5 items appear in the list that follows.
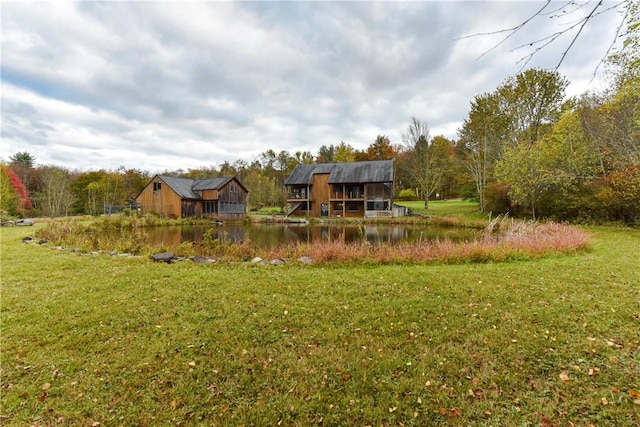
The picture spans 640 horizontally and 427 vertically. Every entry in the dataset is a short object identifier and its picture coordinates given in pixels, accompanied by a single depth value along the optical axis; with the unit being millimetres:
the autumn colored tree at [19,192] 27172
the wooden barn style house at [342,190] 31031
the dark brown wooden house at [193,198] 31203
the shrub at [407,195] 45219
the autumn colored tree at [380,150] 48312
